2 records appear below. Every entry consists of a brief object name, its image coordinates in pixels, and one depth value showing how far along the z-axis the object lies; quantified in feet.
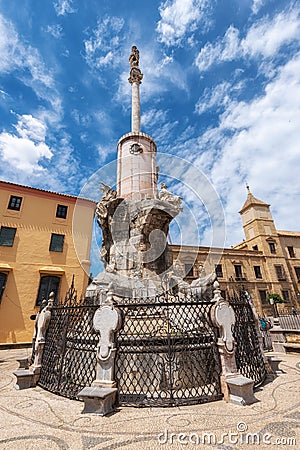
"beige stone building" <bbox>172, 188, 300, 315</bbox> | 110.01
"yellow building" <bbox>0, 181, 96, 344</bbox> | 54.24
